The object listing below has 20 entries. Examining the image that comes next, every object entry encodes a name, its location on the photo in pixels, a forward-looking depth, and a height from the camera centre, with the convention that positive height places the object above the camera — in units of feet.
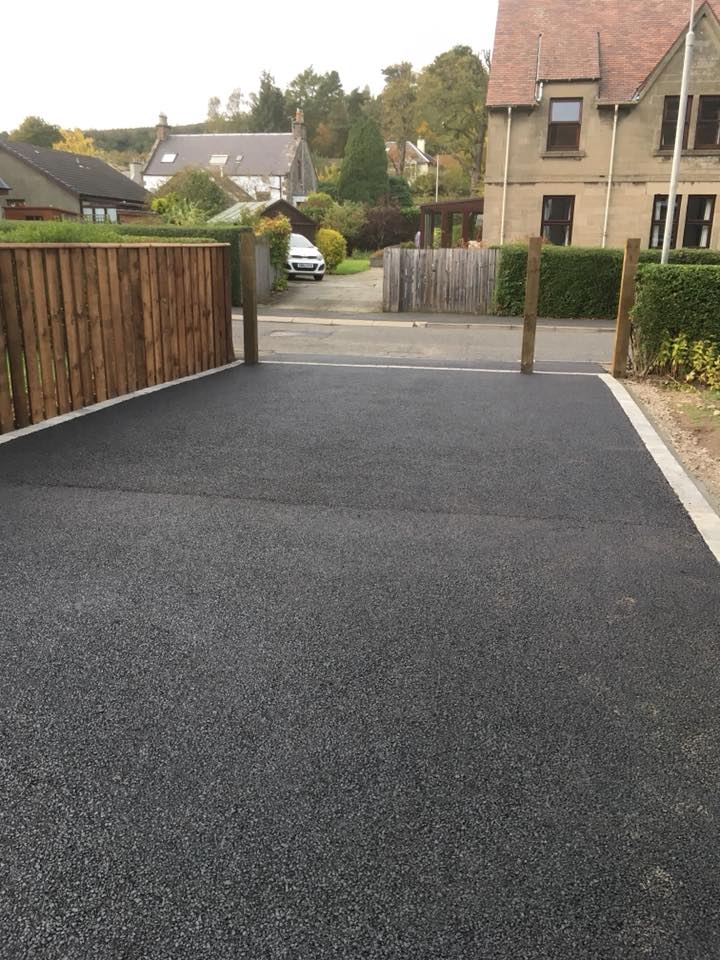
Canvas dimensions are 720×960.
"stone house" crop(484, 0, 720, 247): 86.38 +13.33
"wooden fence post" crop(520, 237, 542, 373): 36.76 -2.42
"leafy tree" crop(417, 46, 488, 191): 169.17 +31.10
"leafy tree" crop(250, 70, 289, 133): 291.79 +48.82
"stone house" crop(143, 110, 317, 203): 195.93 +21.41
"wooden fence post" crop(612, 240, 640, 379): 35.89 -3.00
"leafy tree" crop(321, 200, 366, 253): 155.43 +5.65
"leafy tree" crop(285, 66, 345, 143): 304.71 +57.18
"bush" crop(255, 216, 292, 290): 85.92 +0.96
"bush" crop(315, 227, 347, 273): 124.36 +0.44
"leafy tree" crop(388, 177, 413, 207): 189.78 +13.29
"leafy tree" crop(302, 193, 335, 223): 157.89 +8.42
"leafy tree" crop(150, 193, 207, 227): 86.93 +3.65
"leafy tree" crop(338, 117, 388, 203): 178.81 +18.18
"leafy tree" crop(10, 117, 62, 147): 253.24 +34.29
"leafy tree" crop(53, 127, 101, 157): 249.59 +30.70
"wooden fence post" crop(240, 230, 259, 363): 37.65 -2.72
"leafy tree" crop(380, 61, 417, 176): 245.65 +42.79
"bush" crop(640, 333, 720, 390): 34.55 -4.39
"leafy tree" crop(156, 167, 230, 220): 120.16 +8.26
